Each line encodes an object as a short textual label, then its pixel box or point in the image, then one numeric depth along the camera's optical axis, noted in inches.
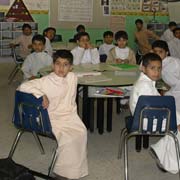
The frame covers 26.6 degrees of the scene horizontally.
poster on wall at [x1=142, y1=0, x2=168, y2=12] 378.9
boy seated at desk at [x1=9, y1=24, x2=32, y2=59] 253.9
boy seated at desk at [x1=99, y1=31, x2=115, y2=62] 238.8
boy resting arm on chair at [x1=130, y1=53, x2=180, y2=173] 112.3
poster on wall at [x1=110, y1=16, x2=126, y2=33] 368.2
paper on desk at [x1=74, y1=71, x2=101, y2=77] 145.1
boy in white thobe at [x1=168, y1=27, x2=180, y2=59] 238.8
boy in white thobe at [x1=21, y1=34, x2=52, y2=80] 185.0
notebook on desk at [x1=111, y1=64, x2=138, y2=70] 165.3
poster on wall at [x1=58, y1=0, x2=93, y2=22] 346.0
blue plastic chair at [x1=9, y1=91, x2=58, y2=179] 102.0
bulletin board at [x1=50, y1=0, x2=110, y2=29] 344.5
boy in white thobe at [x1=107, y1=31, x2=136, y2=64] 193.5
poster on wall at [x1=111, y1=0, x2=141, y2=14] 365.4
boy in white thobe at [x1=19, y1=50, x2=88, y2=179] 109.4
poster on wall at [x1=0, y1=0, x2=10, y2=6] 326.3
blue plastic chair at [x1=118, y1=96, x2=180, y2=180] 101.3
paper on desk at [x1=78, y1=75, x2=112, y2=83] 134.2
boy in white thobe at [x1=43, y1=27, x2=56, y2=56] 231.5
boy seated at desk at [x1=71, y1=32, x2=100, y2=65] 183.3
